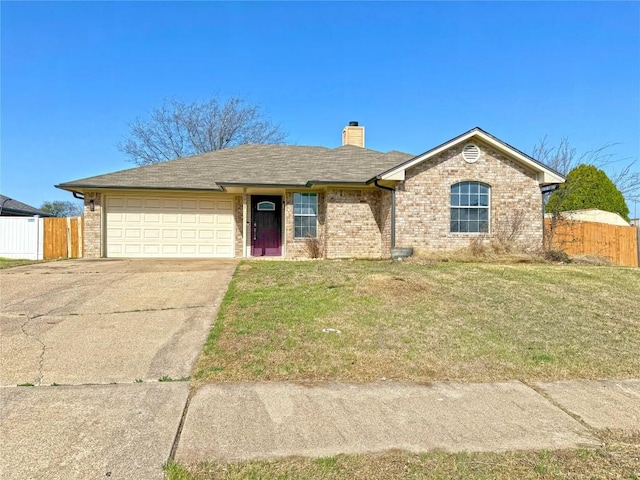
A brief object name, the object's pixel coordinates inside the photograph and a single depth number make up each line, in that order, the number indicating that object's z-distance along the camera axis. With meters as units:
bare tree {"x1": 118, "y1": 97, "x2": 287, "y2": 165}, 32.62
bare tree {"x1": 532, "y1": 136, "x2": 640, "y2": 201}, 24.92
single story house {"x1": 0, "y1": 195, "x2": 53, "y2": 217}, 27.22
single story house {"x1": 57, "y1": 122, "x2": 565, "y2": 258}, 14.05
